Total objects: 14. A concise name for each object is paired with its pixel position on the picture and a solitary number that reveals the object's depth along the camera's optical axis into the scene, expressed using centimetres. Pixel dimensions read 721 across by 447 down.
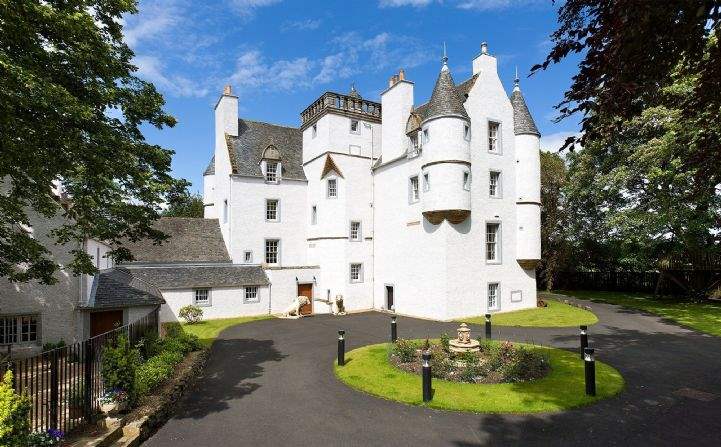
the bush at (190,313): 2716
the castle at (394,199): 2683
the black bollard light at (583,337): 1494
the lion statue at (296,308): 2936
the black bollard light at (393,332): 1873
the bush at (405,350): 1522
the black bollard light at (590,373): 1162
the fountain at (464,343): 1542
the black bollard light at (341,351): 1534
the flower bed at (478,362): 1306
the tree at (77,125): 860
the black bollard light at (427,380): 1138
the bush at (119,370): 1009
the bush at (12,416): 658
